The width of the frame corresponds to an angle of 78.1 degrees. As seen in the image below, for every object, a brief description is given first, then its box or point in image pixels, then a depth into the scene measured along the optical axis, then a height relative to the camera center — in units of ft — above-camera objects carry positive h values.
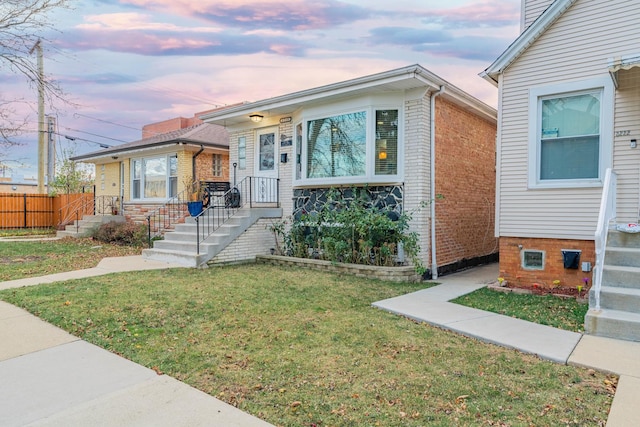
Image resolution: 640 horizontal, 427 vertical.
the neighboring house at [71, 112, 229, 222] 47.52 +4.52
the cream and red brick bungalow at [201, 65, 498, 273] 27.07 +3.74
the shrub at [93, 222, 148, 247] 40.98 -3.61
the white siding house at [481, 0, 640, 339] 19.80 +3.66
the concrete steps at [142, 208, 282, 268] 28.60 -3.12
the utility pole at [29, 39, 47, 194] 32.91 +9.45
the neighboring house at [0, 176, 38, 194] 163.63 +6.45
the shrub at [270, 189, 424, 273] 25.67 -2.23
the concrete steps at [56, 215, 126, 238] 47.27 -3.11
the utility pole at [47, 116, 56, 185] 78.69 +11.06
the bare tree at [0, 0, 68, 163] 31.07 +12.93
